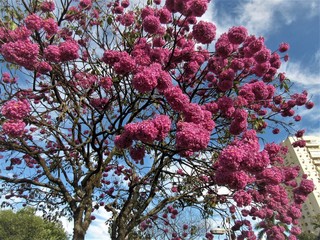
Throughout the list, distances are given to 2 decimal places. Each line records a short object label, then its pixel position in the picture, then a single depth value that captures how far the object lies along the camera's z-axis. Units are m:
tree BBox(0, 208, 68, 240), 34.19
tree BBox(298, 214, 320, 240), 37.21
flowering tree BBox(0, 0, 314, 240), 4.08
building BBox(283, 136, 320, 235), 57.90
